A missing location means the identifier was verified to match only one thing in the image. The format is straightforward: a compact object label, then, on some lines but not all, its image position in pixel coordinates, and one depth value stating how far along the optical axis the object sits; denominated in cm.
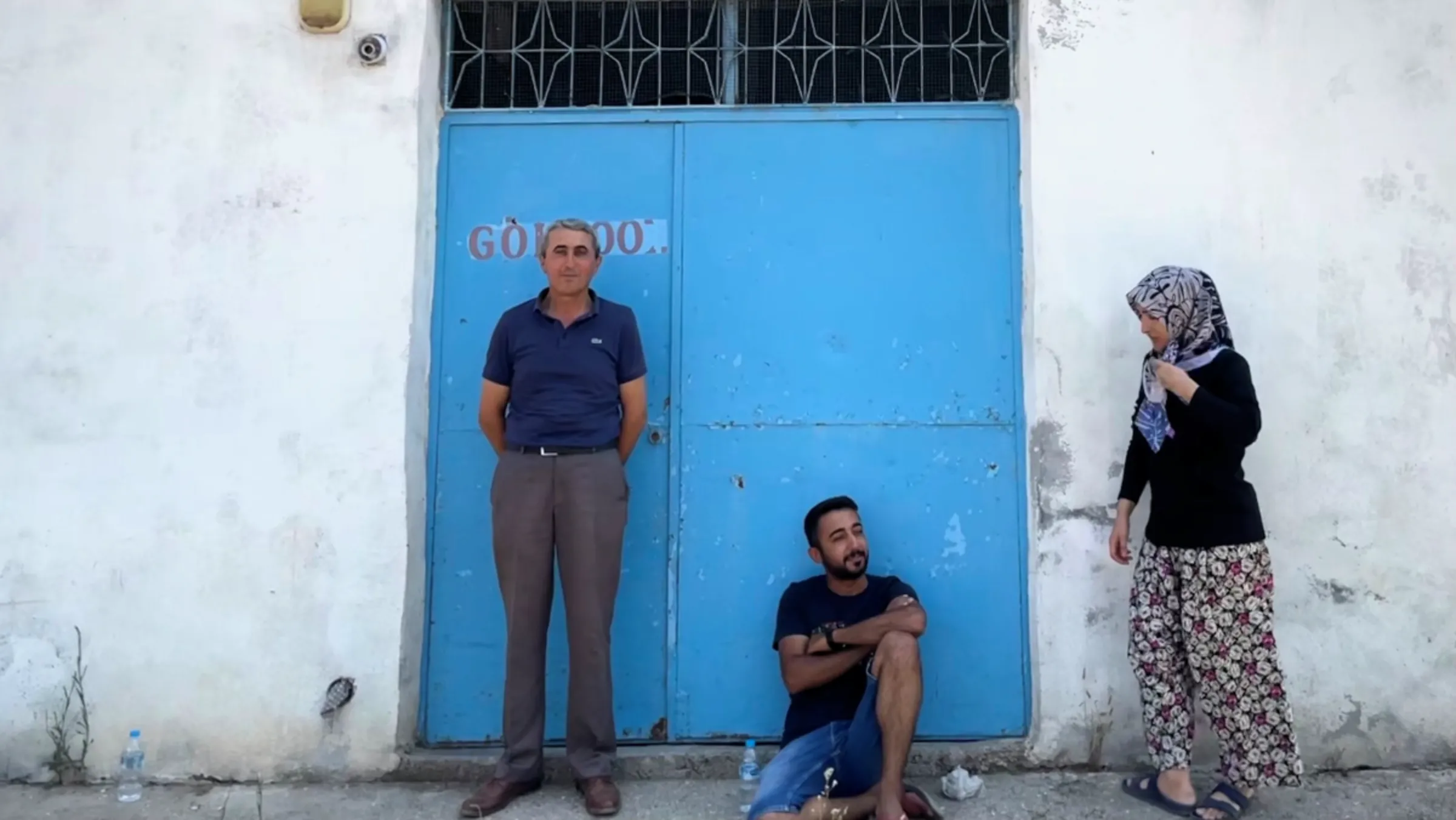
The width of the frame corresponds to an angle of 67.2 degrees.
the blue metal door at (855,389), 368
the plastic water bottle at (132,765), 349
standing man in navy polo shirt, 331
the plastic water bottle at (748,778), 332
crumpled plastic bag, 329
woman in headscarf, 308
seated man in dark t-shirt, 300
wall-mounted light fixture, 369
